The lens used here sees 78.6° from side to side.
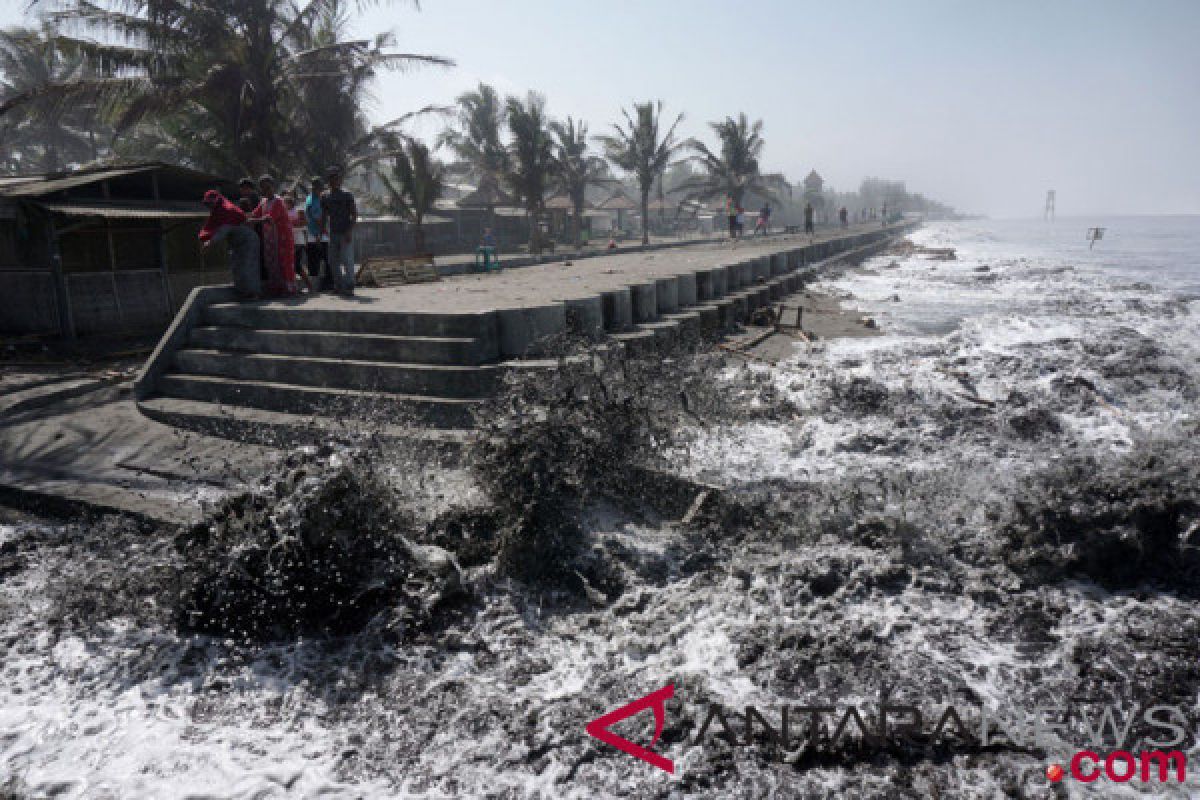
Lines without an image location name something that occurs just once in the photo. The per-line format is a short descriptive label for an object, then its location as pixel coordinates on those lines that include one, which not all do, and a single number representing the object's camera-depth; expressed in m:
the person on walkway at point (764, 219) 40.62
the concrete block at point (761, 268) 16.95
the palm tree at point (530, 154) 34.25
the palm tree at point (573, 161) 40.97
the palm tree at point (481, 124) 43.50
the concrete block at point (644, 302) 9.66
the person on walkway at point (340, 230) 9.41
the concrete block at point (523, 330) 6.96
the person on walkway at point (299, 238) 10.05
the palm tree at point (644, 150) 40.84
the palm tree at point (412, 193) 21.95
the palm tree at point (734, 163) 44.78
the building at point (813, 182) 93.75
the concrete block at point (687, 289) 11.54
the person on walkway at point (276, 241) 9.25
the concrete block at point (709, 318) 11.08
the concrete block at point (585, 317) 7.82
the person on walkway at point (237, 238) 8.77
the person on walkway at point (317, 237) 10.04
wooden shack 11.18
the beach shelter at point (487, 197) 40.84
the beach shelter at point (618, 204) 56.28
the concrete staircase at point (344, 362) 6.58
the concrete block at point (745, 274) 15.31
